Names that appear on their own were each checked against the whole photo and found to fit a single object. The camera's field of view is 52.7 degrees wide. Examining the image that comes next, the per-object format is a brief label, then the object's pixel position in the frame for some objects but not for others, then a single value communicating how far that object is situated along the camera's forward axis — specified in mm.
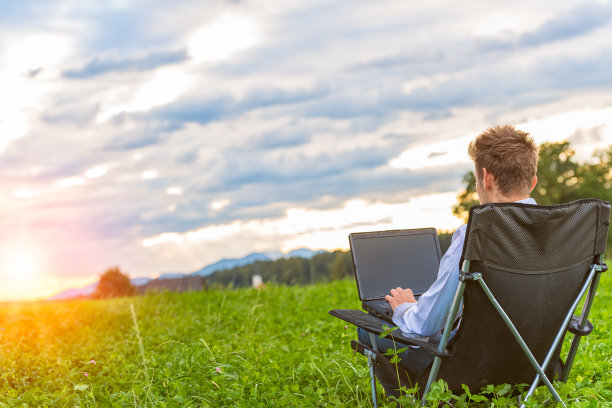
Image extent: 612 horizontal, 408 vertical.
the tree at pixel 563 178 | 34938
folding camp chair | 2916
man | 3055
